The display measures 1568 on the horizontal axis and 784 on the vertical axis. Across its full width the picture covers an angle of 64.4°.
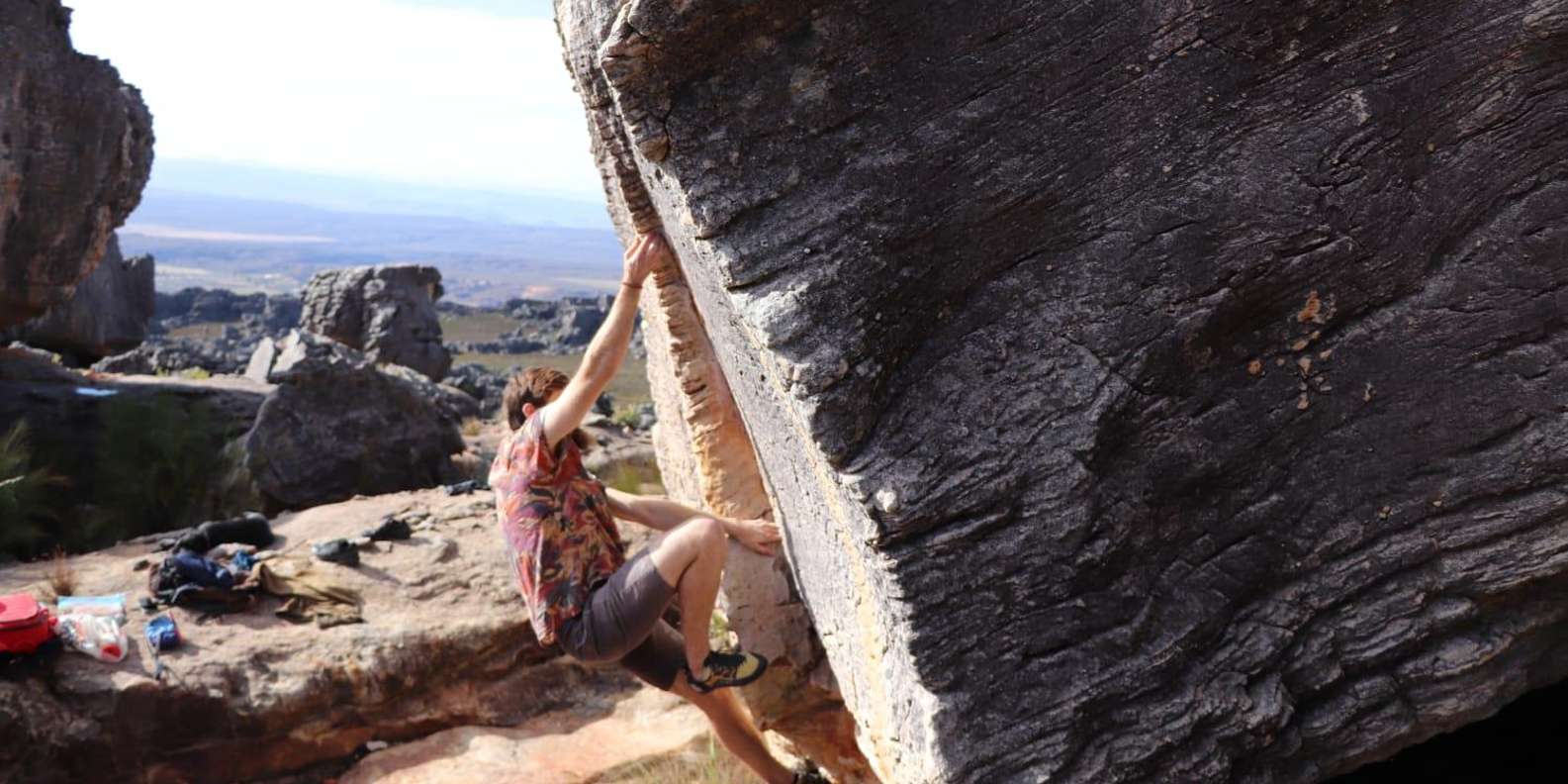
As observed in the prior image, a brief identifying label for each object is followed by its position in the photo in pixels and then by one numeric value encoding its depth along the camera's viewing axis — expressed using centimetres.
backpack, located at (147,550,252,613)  902
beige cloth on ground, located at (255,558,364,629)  909
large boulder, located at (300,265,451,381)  2612
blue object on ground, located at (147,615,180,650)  836
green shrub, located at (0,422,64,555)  1212
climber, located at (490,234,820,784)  593
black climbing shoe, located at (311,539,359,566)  995
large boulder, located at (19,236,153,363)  2330
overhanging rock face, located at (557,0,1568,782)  436
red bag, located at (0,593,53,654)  759
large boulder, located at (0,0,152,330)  1545
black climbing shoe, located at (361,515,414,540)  1045
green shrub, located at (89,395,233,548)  1406
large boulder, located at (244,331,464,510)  1548
